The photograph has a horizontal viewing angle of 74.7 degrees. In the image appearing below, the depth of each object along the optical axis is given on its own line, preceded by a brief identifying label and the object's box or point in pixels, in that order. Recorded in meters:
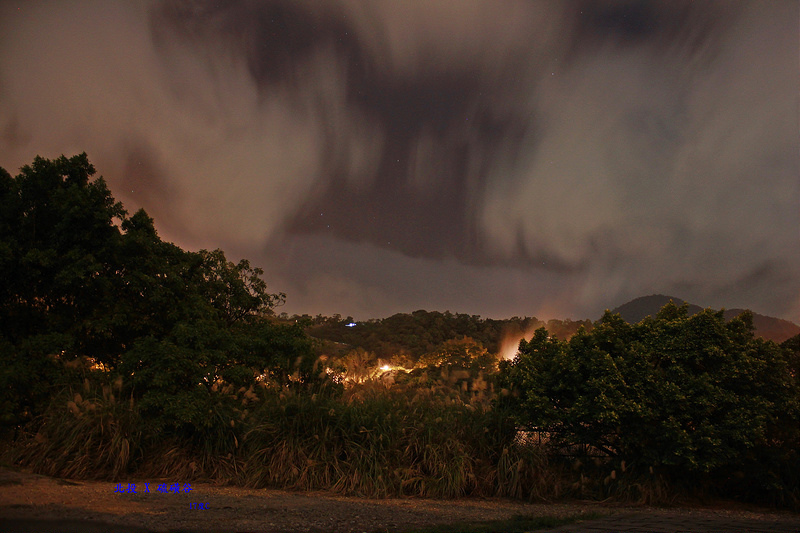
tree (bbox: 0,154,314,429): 11.18
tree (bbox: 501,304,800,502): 10.62
